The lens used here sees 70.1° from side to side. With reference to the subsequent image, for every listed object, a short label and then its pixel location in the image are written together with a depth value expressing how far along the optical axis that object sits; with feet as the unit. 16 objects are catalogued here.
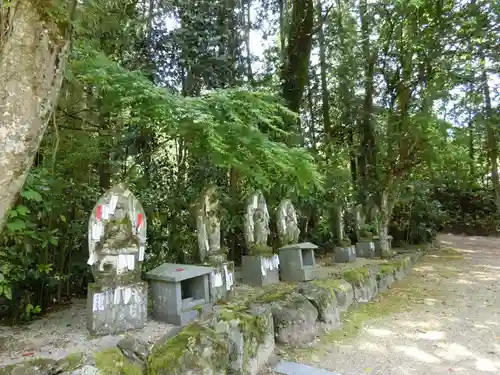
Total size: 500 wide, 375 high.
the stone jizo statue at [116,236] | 11.51
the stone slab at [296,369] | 10.84
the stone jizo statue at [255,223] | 19.54
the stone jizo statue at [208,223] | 16.14
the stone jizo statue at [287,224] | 21.69
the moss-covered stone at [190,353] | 8.36
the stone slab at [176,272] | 12.53
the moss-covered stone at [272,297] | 13.55
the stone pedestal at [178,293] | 12.51
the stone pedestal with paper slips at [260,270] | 18.85
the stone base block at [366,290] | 18.19
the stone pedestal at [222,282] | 14.88
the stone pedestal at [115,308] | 11.16
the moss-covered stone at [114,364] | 7.59
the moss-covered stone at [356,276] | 18.26
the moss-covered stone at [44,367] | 7.21
